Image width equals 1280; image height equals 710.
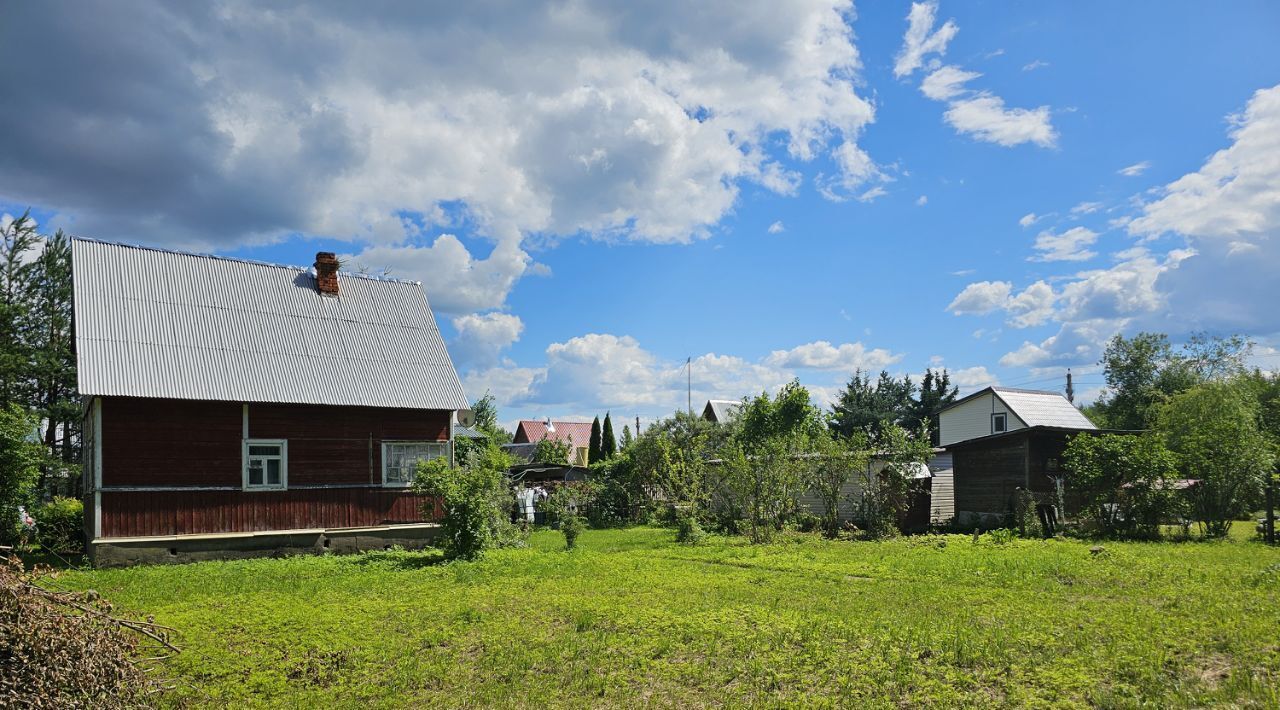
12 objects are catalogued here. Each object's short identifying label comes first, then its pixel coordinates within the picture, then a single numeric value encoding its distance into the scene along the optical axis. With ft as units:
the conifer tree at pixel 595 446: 173.64
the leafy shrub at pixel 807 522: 74.08
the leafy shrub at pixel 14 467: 57.11
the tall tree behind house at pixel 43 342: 100.42
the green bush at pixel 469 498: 55.47
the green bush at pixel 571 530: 63.21
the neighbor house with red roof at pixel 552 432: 241.14
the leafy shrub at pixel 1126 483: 63.21
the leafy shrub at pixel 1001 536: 61.70
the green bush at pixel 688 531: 67.15
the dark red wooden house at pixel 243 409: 56.24
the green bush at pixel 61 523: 63.98
